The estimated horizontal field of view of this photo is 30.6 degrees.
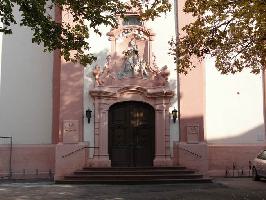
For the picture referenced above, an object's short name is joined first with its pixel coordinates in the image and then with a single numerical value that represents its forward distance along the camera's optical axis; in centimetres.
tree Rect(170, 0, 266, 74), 1300
